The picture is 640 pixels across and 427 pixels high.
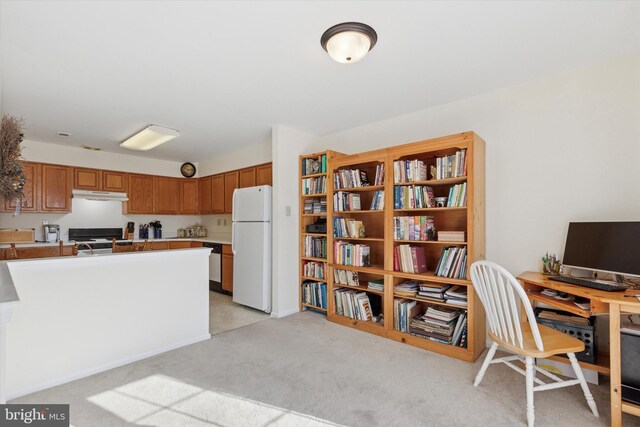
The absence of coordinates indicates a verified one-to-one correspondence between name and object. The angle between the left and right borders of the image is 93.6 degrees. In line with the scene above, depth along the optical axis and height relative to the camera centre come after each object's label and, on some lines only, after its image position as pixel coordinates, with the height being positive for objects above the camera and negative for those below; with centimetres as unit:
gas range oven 451 -35
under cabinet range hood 468 +33
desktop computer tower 175 -87
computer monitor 195 -23
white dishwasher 487 -87
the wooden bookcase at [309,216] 374 -2
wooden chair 175 -79
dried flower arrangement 217 +41
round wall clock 586 +89
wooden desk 165 -61
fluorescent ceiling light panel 381 +106
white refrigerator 381 -42
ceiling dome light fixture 184 +110
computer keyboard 186 -46
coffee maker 448 -26
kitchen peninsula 210 -79
